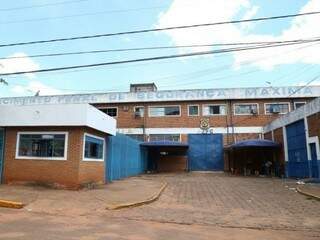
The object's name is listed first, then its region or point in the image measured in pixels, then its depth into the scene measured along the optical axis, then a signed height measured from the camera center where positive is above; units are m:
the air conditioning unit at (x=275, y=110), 23.94 +4.63
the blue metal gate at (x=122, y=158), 13.84 -0.01
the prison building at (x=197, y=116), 24.02 +4.13
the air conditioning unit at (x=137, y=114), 25.23 +4.44
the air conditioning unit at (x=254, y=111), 24.13 +4.55
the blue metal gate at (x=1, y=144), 11.04 +0.57
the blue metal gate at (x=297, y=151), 15.99 +0.43
